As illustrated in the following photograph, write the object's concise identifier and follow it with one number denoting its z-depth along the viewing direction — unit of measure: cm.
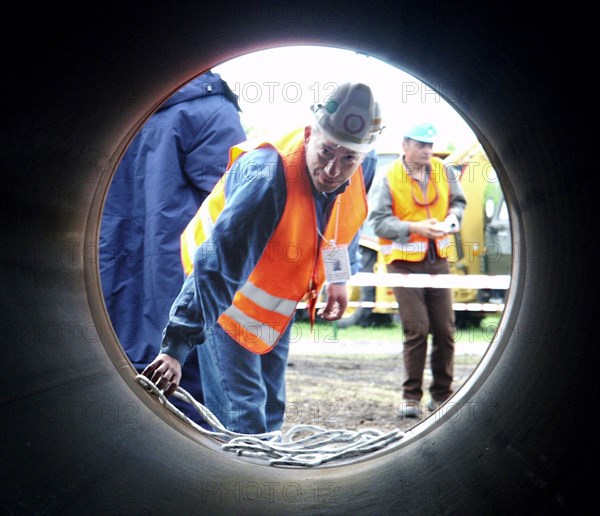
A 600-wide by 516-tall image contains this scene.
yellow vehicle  695
